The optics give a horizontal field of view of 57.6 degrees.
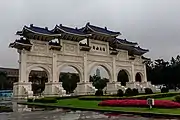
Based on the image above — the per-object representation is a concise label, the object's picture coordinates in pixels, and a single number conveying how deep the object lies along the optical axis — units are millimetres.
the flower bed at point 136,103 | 10235
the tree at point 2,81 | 50501
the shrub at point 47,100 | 17703
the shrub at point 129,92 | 21031
